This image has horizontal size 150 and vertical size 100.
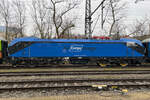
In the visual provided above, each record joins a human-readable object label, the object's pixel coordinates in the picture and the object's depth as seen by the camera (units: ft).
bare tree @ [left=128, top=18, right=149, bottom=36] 143.64
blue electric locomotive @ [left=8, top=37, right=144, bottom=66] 43.55
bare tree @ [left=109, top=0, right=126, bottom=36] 95.86
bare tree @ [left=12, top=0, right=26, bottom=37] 101.55
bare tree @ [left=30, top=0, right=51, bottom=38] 92.89
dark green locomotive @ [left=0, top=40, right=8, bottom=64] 46.01
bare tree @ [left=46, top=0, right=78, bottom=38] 82.99
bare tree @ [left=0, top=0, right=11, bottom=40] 98.12
